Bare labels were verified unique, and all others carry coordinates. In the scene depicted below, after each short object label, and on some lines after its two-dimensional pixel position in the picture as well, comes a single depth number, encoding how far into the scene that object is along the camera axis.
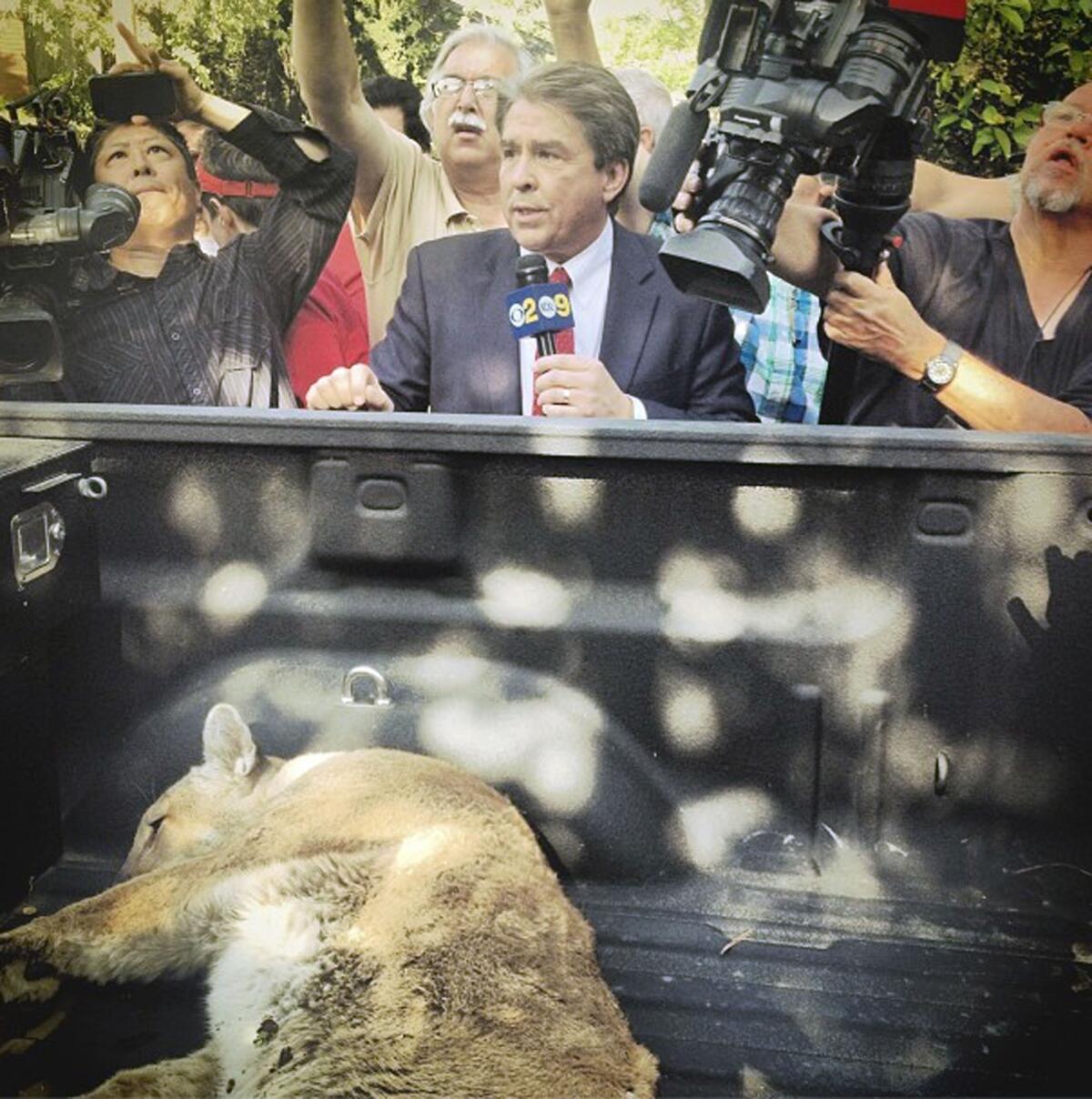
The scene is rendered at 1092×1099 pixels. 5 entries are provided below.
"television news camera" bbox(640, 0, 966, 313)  2.65
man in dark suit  2.92
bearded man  2.73
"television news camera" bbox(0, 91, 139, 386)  2.91
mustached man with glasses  2.83
